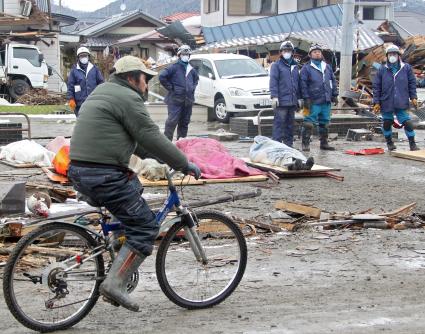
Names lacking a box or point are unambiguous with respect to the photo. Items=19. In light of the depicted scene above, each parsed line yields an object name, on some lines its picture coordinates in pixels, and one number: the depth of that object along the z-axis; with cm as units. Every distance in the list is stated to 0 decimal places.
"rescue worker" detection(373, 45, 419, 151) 1473
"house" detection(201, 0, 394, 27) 5097
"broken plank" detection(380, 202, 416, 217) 920
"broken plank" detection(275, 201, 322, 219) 897
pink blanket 1172
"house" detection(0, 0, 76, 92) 3753
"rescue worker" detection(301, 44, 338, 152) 1495
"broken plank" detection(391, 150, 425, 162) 1390
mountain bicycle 538
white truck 3292
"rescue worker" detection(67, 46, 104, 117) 1478
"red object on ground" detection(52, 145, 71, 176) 1136
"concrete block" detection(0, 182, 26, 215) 820
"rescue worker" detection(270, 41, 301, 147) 1462
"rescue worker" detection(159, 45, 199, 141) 1505
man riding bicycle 529
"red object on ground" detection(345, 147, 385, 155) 1479
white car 2117
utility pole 1973
